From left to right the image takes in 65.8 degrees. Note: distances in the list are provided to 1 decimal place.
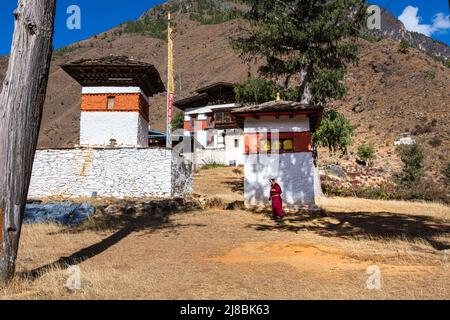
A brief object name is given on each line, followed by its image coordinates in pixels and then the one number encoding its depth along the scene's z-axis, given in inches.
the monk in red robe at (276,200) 575.5
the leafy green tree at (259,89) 879.8
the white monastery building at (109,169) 697.0
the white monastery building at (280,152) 665.0
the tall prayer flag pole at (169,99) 919.9
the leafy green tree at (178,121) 2407.6
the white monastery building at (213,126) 1606.8
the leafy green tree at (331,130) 930.1
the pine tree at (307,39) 787.4
